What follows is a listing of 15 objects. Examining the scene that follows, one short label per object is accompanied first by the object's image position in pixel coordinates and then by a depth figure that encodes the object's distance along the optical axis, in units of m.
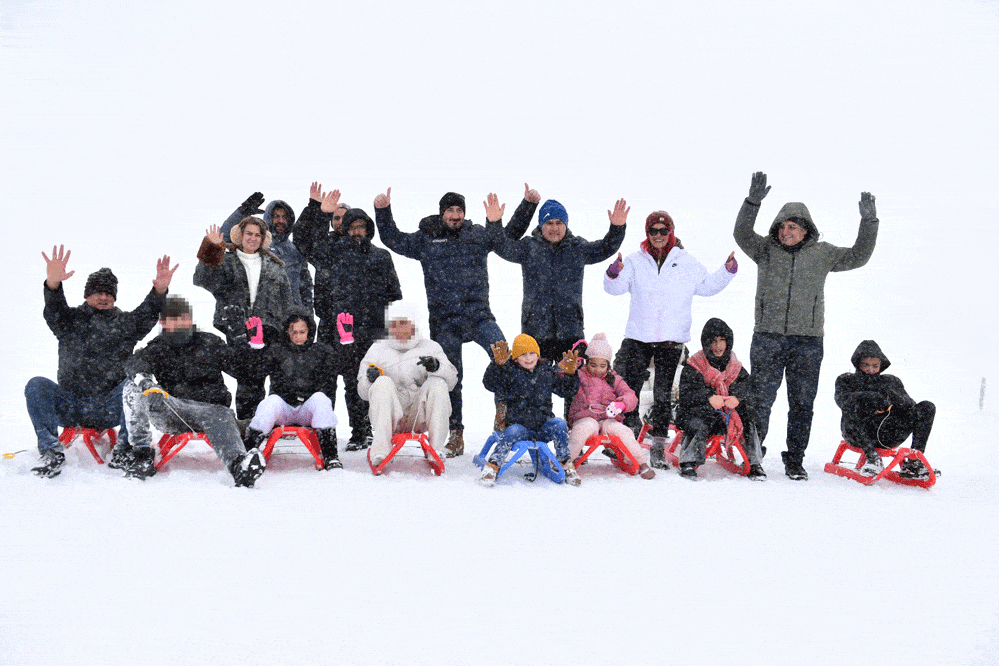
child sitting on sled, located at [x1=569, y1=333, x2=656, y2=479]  5.73
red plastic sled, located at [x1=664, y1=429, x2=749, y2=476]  5.92
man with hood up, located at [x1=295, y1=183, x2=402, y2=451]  6.46
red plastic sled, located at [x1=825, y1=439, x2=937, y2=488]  5.75
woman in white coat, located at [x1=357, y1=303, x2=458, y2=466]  5.62
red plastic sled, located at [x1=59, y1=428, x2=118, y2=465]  5.70
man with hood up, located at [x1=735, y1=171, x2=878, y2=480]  5.98
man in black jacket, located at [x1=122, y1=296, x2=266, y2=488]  5.37
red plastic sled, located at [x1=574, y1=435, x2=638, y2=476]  5.73
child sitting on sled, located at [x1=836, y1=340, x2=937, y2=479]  5.80
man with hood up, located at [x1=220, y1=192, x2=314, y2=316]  6.89
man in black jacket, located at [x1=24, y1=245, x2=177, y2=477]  5.57
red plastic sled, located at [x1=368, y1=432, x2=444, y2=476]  5.55
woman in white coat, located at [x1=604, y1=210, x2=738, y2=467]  6.26
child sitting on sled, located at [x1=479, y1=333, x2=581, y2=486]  5.64
